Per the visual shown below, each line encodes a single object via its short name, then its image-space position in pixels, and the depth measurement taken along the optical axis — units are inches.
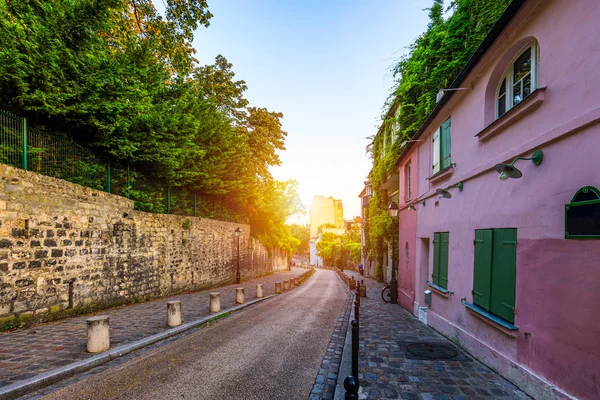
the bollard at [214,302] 395.2
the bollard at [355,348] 181.2
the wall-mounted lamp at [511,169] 179.2
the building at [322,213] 3390.7
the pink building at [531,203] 144.3
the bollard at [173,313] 315.3
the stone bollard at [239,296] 469.6
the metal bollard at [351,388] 113.8
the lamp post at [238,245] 811.4
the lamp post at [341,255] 2043.4
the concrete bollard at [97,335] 230.1
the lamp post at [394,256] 527.2
